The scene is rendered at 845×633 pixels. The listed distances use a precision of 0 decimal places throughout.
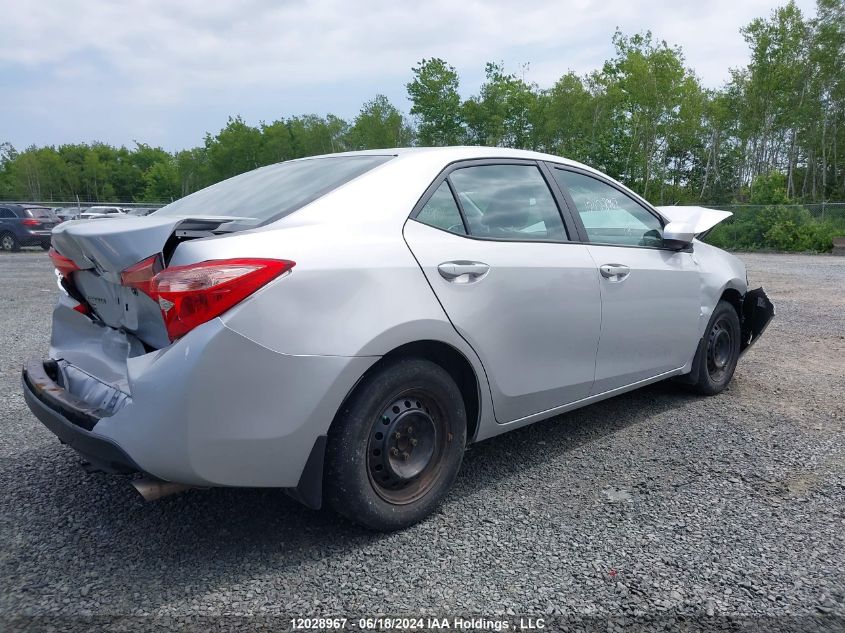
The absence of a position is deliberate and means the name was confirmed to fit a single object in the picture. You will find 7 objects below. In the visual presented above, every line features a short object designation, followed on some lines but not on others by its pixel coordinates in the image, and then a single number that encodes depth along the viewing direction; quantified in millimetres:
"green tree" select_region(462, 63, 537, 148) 46688
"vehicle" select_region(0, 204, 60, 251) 21656
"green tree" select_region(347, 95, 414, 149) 56031
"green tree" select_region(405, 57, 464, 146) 43250
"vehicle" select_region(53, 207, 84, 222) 30272
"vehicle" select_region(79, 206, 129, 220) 32888
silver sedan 2244
